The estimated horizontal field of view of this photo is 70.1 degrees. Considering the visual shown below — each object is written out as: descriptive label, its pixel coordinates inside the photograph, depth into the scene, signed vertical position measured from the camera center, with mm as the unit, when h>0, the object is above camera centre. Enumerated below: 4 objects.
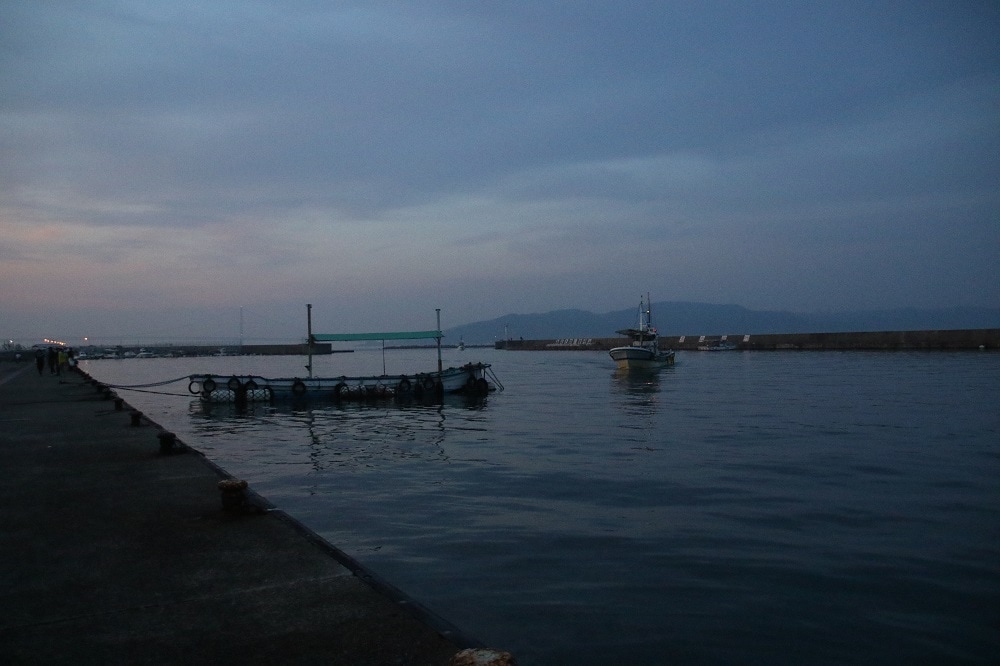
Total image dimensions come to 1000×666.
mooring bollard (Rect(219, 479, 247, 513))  8258 -1686
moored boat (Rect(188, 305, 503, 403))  35344 -1926
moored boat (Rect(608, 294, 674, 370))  53656 -1002
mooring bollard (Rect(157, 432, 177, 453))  13117 -1672
